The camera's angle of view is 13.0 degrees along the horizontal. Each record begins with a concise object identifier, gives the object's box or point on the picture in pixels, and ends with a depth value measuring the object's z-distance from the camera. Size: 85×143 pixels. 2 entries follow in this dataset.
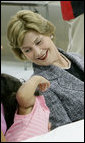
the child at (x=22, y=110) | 1.58
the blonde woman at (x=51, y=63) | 1.66
